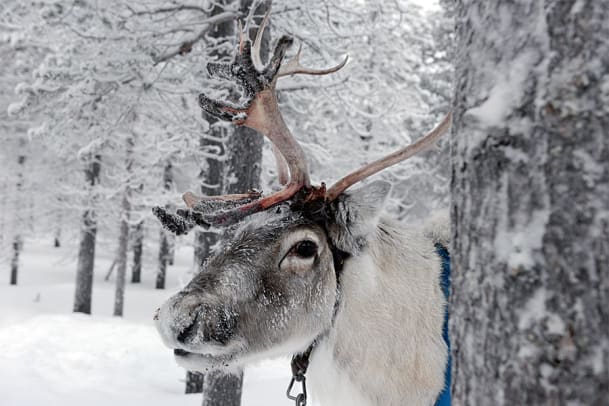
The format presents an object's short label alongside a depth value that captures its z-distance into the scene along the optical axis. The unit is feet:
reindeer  7.89
